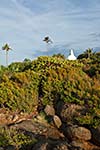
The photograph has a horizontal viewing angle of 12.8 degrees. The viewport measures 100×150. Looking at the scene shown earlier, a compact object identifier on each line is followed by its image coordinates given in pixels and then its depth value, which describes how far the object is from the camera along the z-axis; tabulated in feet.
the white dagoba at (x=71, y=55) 112.06
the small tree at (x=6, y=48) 237.53
